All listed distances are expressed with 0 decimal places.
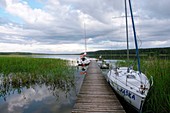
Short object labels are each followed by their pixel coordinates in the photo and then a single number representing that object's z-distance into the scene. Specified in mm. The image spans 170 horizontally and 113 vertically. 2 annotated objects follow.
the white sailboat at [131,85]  5477
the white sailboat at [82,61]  23819
